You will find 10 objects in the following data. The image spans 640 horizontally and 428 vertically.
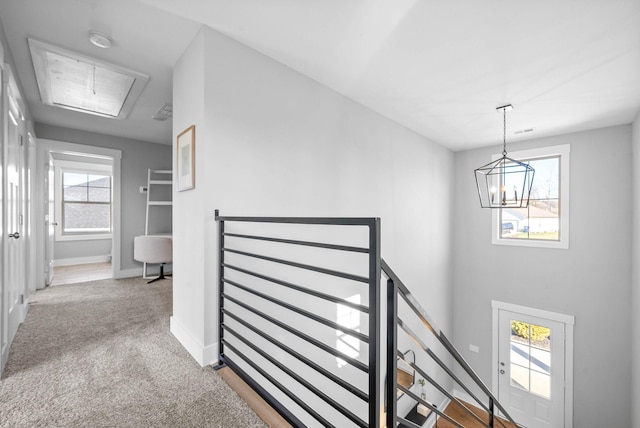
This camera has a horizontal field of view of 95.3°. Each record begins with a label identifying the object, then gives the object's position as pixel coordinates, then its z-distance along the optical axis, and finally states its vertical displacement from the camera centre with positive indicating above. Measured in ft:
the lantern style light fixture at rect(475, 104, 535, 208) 15.78 +1.71
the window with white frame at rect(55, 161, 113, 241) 18.95 +0.69
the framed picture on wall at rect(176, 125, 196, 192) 6.59 +1.25
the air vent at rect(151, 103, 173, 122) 10.83 +3.86
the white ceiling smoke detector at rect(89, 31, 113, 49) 6.56 +3.95
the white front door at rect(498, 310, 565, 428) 14.14 -7.89
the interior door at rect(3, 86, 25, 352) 6.36 -0.27
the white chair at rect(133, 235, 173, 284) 13.62 -1.76
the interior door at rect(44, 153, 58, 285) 12.57 -1.20
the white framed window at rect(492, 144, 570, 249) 14.17 +0.28
